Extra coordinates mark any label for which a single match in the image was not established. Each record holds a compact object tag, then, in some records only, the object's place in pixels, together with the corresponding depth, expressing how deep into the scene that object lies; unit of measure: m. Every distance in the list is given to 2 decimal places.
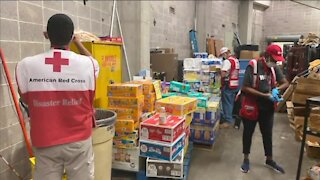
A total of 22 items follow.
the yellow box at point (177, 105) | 2.96
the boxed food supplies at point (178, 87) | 4.02
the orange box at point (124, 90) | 2.83
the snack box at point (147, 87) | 3.11
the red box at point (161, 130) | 2.52
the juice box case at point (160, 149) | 2.54
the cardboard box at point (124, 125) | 2.78
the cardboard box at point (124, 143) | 2.81
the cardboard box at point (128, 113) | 2.84
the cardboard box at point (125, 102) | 2.83
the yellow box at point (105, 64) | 2.85
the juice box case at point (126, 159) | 2.84
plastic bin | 2.24
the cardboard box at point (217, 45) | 8.34
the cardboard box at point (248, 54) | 7.24
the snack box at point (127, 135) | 2.80
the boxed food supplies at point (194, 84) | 4.59
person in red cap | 2.97
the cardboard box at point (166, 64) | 5.48
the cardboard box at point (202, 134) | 3.77
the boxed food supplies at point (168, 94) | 3.60
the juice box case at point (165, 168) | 2.57
